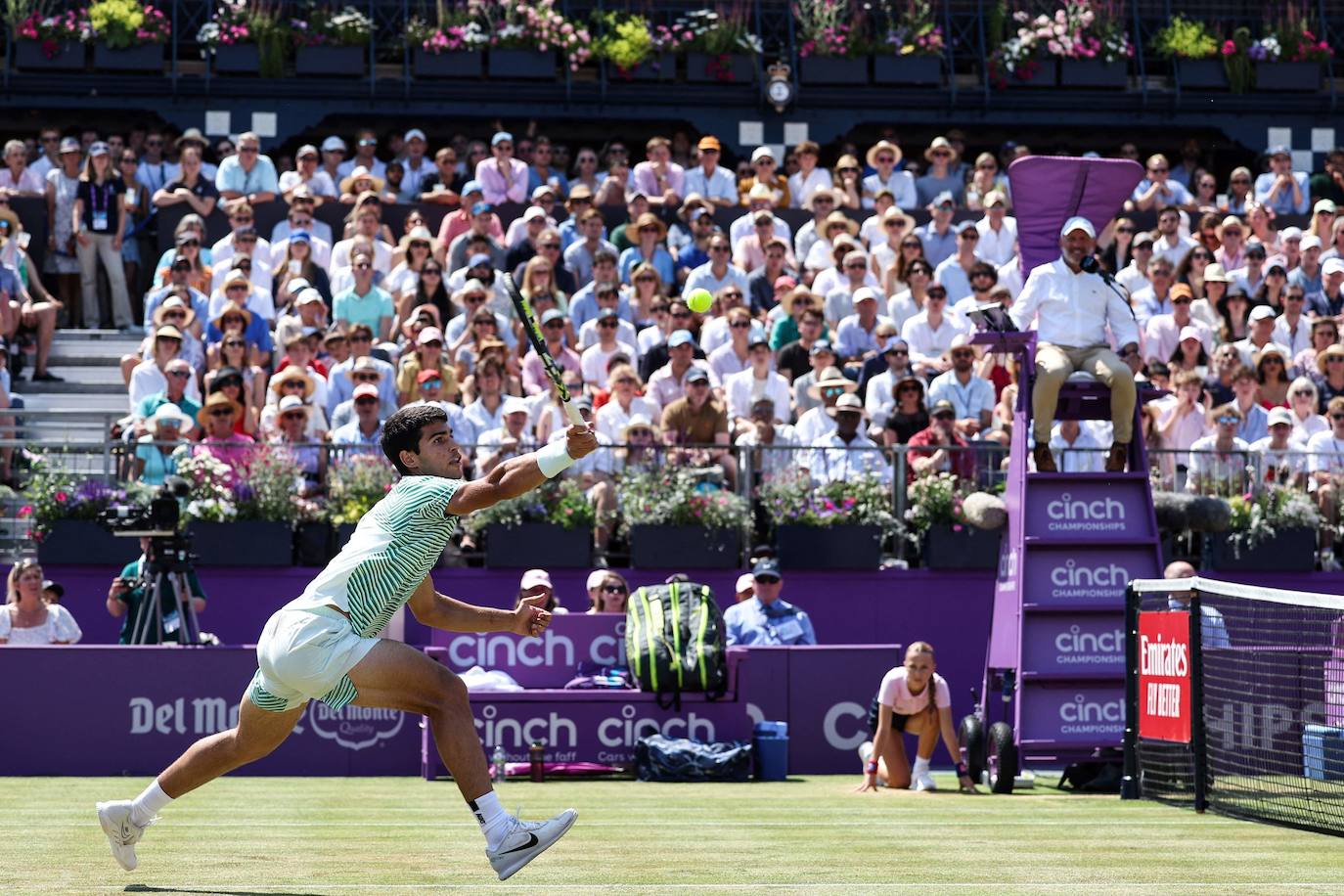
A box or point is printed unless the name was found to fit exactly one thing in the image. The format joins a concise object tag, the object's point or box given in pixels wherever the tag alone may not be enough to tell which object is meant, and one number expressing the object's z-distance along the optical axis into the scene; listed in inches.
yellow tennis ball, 731.4
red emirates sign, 448.1
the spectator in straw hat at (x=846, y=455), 625.3
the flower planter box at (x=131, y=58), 957.8
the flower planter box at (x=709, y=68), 995.9
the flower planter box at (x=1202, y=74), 1025.5
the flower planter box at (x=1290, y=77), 1021.2
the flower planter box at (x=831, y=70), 1001.5
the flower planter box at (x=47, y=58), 946.7
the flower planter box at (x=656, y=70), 992.9
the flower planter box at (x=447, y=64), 975.6
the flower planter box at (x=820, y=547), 620.7
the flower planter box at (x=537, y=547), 614.9
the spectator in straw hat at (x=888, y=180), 872.3
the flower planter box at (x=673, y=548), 616.7
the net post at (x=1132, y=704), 469.4
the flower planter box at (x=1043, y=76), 1019.9
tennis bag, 538.6
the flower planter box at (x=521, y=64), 979.3
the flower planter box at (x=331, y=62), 968.9
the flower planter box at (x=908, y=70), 1005.8
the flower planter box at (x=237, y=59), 960.9
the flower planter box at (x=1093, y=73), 1016.9
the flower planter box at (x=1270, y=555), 634.8
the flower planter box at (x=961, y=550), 628.1
